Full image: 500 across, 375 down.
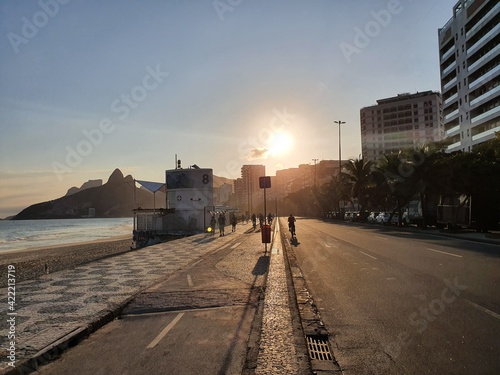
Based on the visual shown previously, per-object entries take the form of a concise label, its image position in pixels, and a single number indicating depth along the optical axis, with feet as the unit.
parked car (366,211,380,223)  183.01
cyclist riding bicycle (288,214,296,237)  93.08
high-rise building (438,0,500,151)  193.06
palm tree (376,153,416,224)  122.11
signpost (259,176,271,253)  60.18
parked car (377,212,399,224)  167.53
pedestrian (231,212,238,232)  136.05
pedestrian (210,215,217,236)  116.51
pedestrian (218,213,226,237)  107.04
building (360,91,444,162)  397.80
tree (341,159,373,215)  183.83
